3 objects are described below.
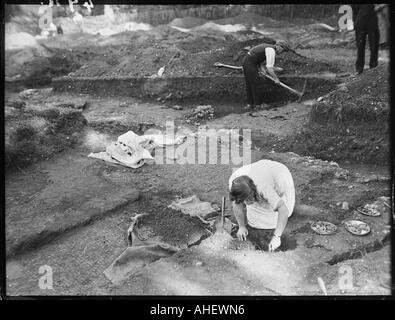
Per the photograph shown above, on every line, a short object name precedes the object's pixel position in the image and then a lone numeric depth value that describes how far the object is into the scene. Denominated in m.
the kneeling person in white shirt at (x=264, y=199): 3.51
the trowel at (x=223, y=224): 3.66
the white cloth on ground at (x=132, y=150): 4.10
